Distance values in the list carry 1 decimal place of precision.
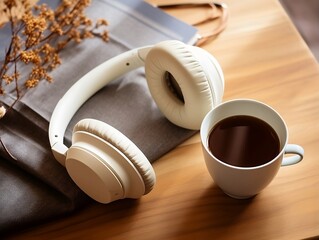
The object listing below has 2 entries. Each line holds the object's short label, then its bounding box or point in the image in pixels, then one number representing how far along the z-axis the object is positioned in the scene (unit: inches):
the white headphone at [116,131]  22.4
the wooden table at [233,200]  23.6
